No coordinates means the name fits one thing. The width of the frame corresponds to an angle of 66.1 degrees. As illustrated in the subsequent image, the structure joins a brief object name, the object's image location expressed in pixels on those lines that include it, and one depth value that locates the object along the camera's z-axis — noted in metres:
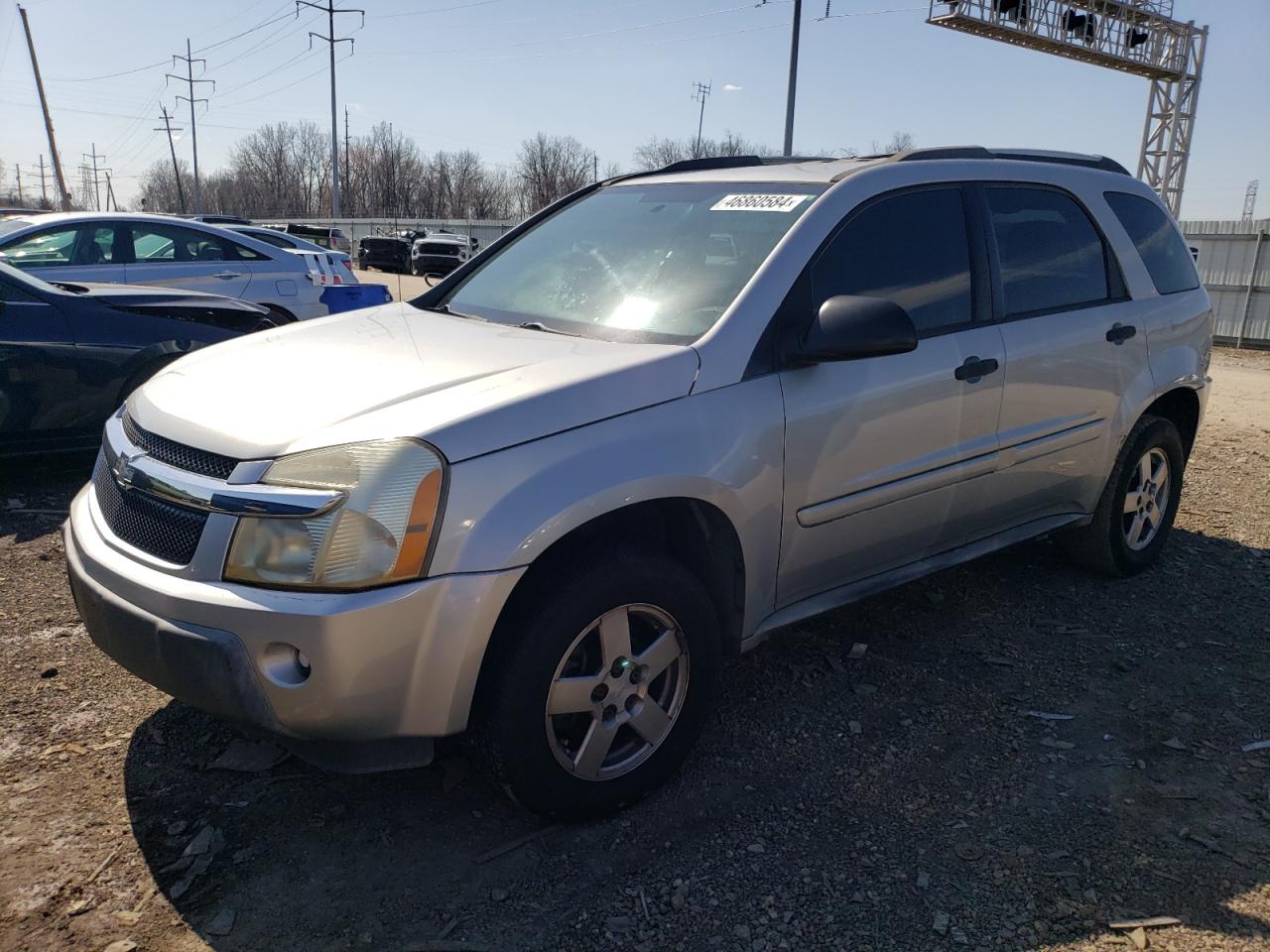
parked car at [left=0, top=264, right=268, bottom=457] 5.50
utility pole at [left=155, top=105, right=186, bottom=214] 72.56
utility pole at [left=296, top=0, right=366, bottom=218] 47.84
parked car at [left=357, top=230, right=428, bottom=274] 38.31
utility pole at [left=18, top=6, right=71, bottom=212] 45.59
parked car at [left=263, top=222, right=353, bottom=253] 23.47
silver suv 2.33
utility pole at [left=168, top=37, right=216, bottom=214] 72.19
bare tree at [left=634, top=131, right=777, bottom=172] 58.07
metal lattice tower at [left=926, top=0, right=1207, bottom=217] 21.19
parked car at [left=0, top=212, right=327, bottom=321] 8.59
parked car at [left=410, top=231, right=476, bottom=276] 31.77
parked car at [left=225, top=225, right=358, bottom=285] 12.85
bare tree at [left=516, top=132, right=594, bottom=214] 82.50
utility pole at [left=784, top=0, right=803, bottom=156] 21.77
